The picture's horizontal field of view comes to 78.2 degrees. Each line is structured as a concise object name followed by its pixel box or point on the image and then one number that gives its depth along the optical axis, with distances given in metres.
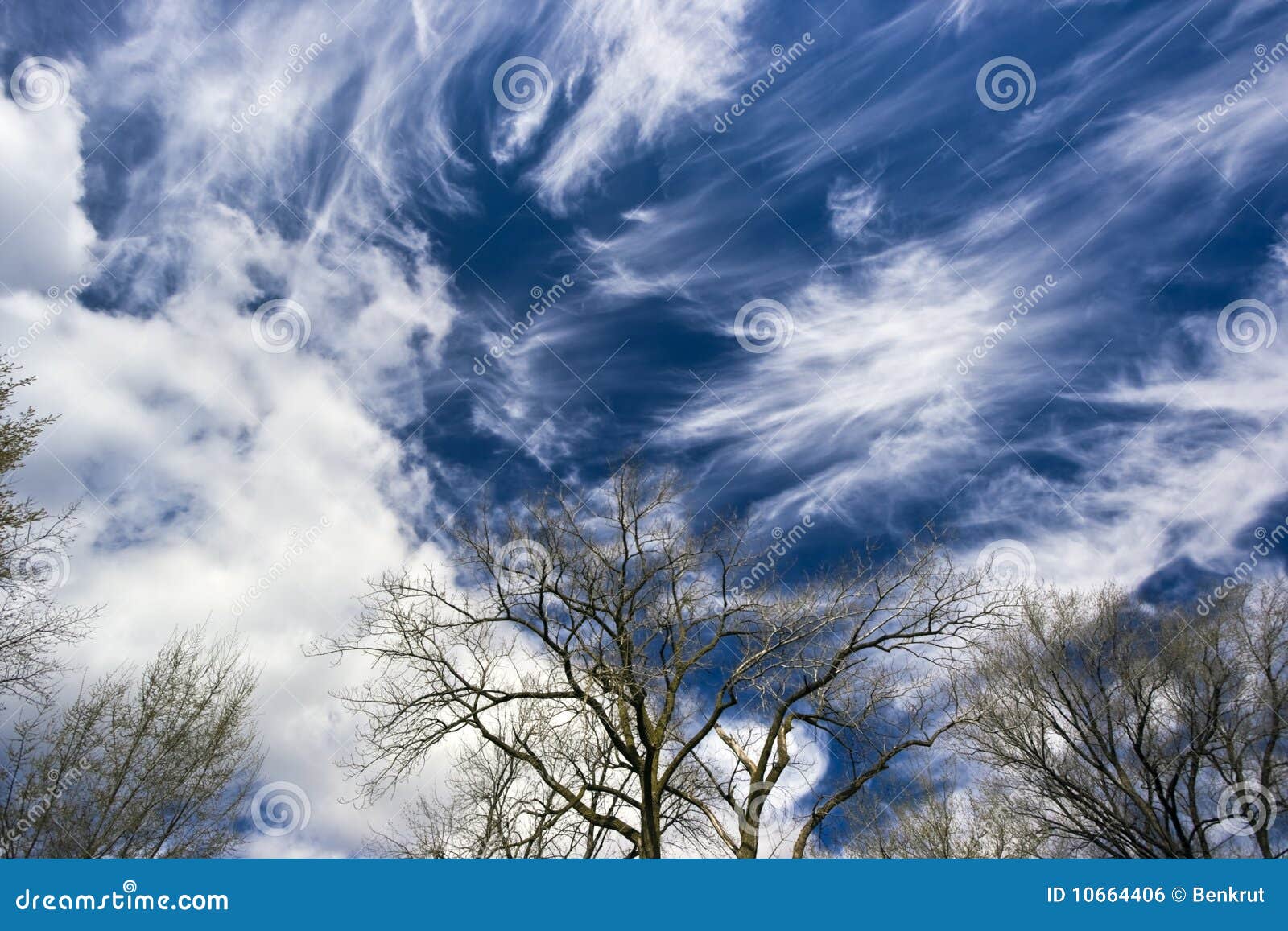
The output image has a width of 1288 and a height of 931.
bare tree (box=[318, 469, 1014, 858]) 14.34
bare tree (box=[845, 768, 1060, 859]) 24.19
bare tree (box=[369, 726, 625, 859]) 15.80
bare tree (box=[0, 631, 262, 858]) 17.59
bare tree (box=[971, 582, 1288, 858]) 20.66
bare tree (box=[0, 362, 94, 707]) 16.55
